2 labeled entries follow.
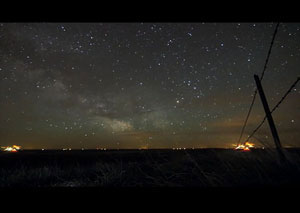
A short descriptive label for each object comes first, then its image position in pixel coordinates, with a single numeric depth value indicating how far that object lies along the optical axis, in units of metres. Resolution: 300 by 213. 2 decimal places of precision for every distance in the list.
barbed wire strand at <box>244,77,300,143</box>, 2.47
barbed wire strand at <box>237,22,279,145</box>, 2.60
